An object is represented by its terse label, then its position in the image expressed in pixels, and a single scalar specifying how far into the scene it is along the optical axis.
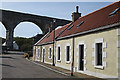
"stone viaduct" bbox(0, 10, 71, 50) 55.88
